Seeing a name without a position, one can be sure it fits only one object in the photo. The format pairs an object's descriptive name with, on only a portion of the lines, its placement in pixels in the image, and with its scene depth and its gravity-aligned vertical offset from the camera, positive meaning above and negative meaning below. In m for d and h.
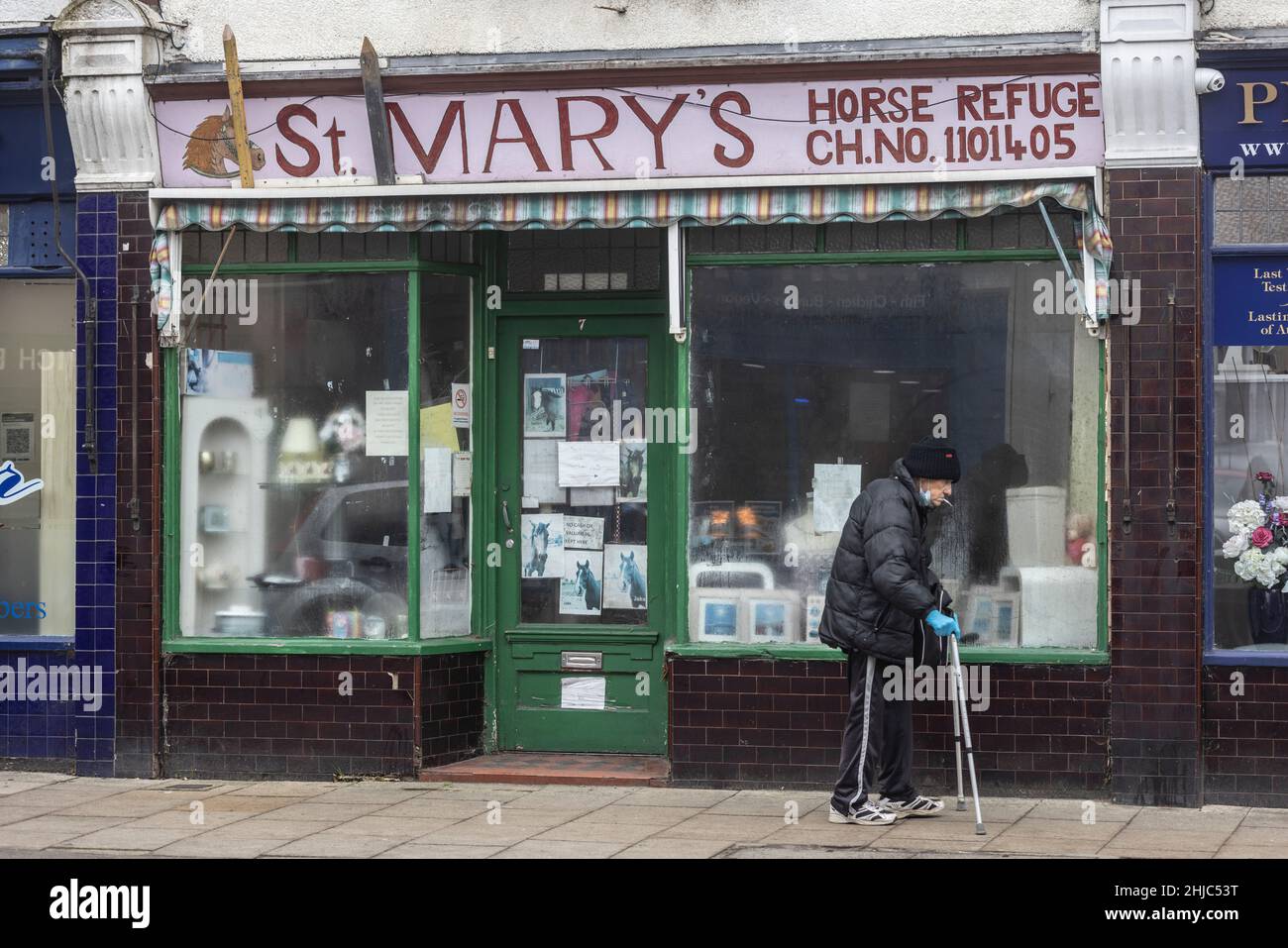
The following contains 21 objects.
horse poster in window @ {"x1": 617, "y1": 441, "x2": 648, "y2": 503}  11.00 +0.32
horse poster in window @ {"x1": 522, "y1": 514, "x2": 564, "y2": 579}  11.12 -0.15
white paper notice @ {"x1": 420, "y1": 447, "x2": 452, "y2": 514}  10.76 +0.25
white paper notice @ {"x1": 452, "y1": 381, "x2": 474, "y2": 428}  10.93 +0.72
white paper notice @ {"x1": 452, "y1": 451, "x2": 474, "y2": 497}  10.92 +0.31
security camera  9.52 +2.32
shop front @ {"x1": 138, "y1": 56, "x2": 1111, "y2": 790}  9.94 +0.68
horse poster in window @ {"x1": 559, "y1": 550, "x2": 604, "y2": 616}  11.07 -0.39
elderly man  9.06 -0.49
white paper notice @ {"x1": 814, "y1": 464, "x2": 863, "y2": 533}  10.26 +0.16
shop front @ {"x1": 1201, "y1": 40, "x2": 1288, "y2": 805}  9.57 +0.53
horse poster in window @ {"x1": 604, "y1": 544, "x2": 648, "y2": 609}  11.02 -0.35
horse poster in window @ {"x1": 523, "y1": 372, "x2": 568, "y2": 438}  11.08 +0.72
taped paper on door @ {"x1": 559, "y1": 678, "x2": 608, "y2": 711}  11.01 -1.05
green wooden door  10.96 -0.07
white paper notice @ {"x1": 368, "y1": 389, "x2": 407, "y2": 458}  10.72 +0.59
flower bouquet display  9.75 -0.13
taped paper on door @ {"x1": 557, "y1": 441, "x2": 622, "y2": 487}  11.02 +0.36
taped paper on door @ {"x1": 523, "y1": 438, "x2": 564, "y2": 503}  11.11 +0.31
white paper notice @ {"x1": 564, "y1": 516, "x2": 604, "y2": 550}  11.08 -0.07
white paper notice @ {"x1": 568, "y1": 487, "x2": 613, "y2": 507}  11.07 +0.15
